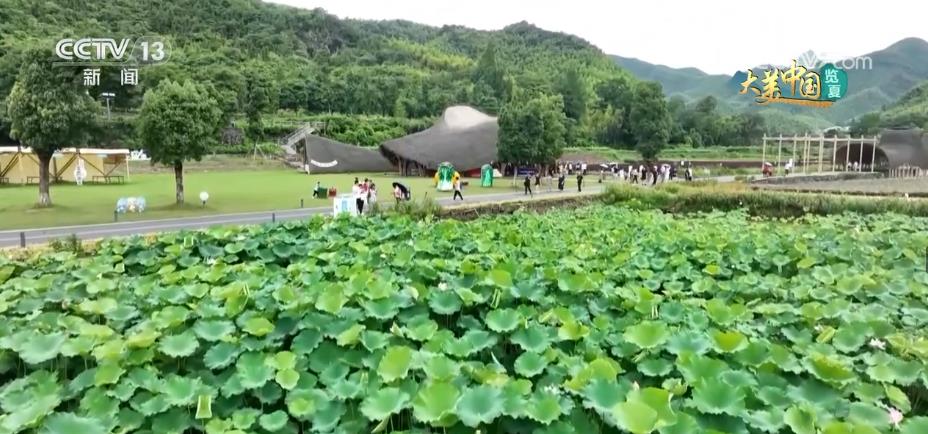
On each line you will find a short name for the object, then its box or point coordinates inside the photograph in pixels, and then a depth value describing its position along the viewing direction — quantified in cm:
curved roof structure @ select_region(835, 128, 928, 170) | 3825
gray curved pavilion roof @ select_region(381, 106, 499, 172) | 3872
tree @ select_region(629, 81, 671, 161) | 4309
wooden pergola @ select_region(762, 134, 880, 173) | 3831
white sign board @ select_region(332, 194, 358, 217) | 1658
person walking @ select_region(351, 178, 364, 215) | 1709
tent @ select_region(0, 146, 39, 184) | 2642
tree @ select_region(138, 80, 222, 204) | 1812
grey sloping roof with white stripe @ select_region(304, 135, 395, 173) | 3981
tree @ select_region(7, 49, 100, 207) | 1736
